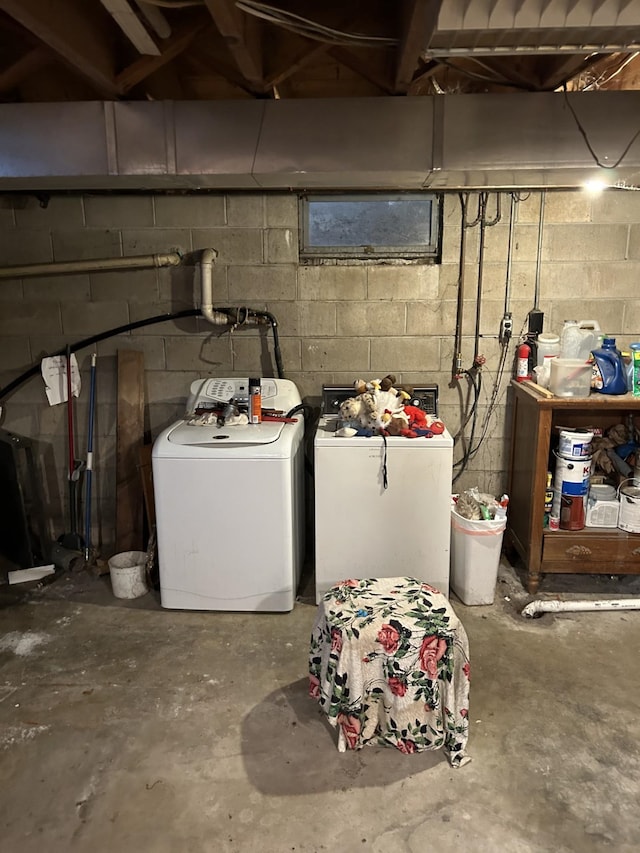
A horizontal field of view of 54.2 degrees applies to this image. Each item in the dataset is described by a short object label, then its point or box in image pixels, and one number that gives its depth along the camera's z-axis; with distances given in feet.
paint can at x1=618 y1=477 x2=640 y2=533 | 9.34
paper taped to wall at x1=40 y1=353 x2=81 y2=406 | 10.87
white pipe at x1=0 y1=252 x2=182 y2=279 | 10.38
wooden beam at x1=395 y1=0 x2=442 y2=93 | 5.50
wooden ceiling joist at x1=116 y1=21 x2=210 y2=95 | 7.19
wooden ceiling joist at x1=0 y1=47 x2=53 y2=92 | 7.73
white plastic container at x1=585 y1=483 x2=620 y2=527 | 9.50
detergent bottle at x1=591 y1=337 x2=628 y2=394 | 9.18
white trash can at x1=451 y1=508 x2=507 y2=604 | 9.32
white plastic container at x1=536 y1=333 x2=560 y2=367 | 10.29
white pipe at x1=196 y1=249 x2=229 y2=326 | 10.32
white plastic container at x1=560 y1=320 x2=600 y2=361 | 10.03
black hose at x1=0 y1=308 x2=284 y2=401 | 10.69
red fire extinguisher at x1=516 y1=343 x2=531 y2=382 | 10.49
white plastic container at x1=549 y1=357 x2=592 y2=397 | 9.13
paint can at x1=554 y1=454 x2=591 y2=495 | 9.33
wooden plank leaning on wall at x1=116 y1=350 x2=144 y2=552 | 10.95
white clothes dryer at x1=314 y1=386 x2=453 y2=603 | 8.95
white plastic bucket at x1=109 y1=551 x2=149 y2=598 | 9.80
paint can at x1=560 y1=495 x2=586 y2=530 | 9.39
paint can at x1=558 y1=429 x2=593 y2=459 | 9.23
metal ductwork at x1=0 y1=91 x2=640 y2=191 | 7.71
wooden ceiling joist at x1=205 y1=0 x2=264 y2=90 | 5.76
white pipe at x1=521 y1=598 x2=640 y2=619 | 9.11
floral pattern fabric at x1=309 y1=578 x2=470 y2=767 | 6.26
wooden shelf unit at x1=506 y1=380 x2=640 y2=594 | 9.05
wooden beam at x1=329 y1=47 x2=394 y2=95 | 7.97
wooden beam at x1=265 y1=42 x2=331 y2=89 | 7.68
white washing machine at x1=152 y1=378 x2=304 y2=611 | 8.80
